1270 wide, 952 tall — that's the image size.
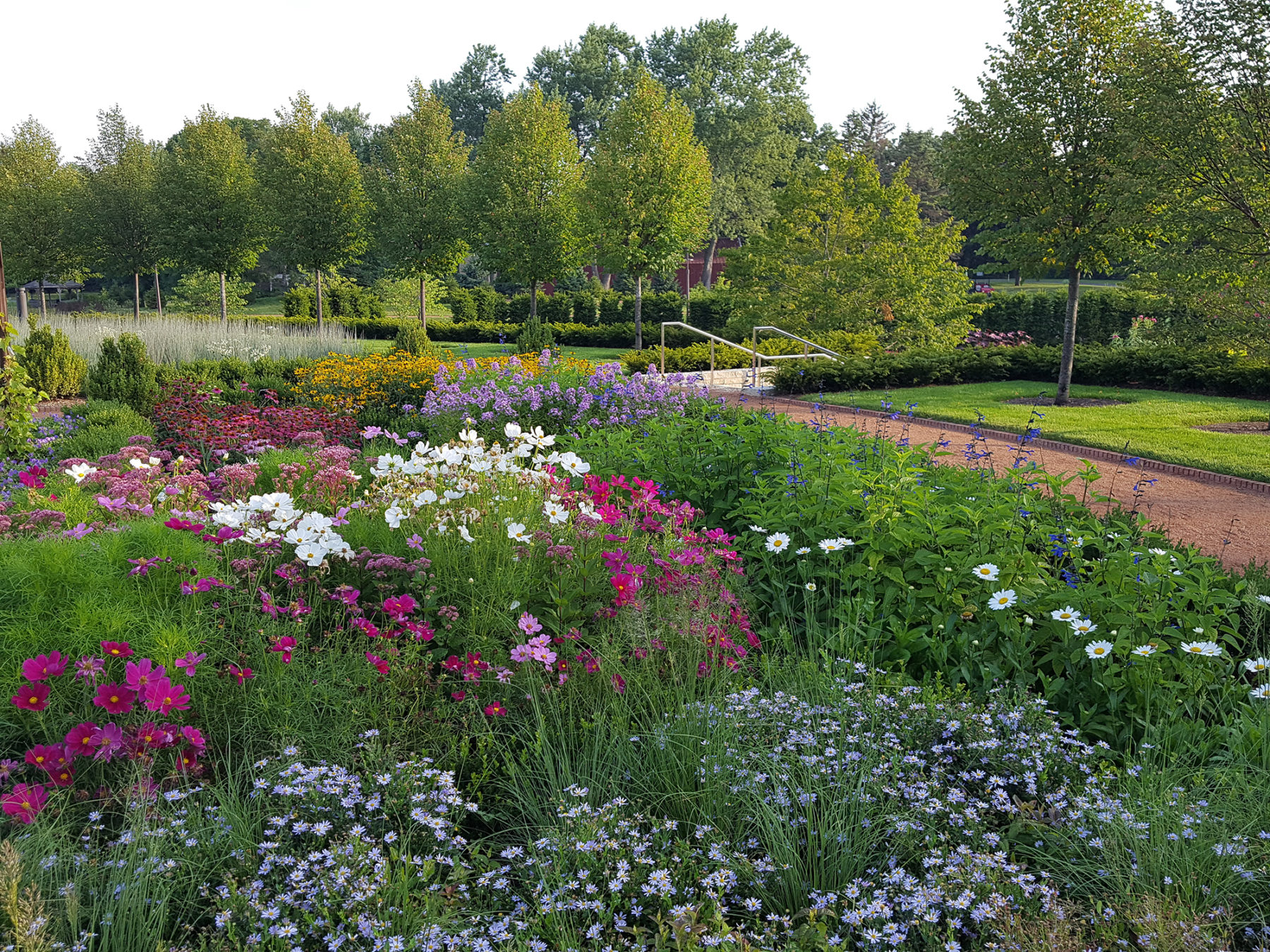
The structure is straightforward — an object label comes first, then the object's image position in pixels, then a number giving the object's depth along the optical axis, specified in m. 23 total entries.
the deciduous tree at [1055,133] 12.57
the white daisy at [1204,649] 3.18
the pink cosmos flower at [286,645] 2.83
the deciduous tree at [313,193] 24.81
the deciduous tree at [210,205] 28.34
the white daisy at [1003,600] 3.46
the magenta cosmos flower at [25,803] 2.24
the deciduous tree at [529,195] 23.55
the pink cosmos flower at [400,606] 3.10
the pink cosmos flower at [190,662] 2.62
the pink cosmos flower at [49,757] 2.43
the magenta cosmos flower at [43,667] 2.49
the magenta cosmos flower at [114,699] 2.47
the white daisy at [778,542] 4.10
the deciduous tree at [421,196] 25.56
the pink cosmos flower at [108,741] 2.43
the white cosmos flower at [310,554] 3.31
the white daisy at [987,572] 3.67
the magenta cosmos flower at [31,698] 2.45
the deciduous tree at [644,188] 20.52
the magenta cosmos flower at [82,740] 2.45
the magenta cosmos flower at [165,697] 2.48
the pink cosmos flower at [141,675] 2.50
